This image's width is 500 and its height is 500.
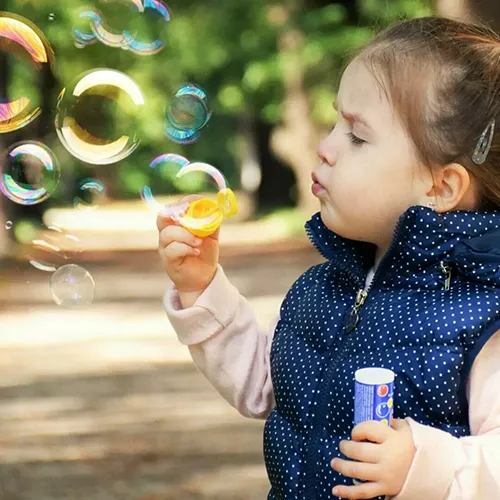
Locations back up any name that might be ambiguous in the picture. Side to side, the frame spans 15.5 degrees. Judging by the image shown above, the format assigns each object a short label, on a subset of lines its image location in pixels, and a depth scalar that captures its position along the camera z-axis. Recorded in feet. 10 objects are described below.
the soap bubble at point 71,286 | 15.38
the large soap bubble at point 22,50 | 16.23
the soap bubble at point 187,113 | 14.26
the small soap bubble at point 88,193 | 15.43
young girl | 7.95
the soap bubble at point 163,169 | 13.13
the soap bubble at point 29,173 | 15.53
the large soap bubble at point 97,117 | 14.83
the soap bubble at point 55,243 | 16.26
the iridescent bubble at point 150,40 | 14.99
